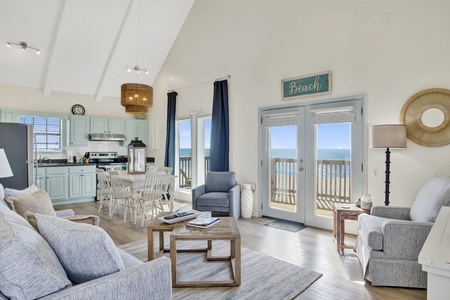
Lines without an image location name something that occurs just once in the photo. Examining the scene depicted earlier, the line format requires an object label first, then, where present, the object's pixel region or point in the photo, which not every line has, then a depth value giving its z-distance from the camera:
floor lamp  3.31
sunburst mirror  3.35
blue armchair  4.80
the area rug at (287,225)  4.46
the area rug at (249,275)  2.47
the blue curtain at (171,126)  6.93
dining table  4.71
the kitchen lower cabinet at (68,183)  6.07
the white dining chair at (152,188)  4.80
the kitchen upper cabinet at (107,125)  7.14
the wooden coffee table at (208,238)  2.56
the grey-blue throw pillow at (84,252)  1.42
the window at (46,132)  6.50
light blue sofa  1.20
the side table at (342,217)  3.42
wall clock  7.08
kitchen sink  6.12
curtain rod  5.65
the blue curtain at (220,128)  5.66
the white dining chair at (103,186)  5.26
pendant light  4.32
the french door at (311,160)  4.14
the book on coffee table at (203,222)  2.78
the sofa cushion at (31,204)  2.36
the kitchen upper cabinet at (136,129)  7.73
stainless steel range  7.07
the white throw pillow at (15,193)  2.67
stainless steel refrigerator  4.86
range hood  7.05
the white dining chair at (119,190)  4.91
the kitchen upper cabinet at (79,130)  6.82
